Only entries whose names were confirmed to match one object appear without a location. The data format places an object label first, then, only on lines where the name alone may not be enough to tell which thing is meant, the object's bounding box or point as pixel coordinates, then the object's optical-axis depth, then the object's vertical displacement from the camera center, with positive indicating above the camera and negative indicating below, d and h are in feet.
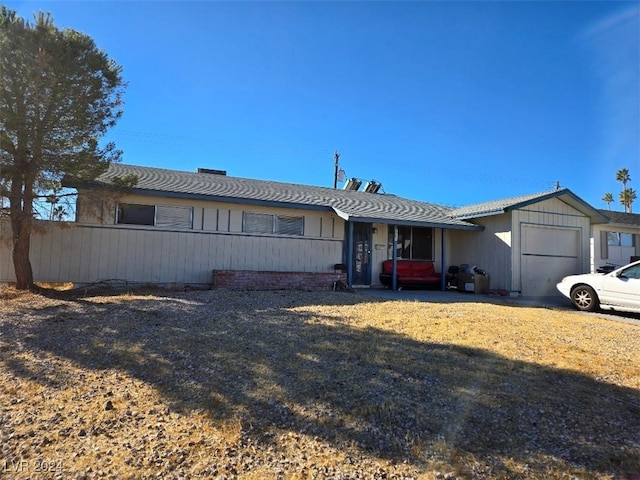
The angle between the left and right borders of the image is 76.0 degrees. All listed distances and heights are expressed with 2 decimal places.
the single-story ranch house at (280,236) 33.94 +2.34
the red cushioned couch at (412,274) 44.50 -1.23
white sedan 29.94 -1.68
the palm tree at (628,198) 156.23 +27.52
